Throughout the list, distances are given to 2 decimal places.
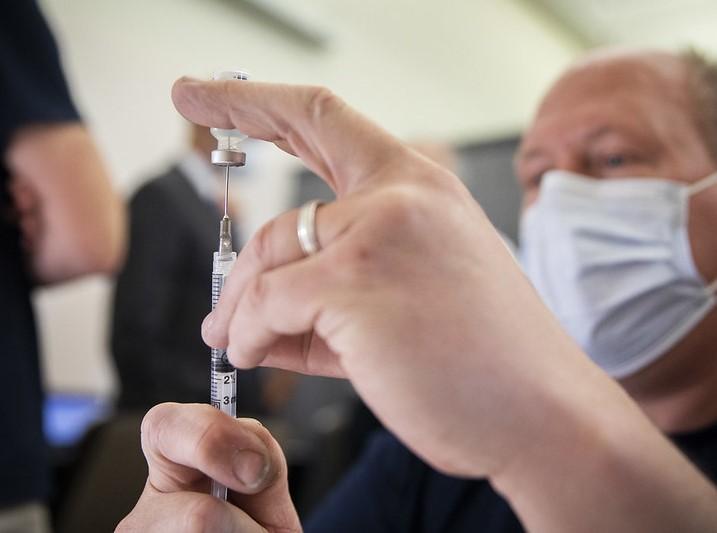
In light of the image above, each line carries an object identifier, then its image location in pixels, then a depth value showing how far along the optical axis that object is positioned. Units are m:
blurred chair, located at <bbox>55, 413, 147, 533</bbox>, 0.56
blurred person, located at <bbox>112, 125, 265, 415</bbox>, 0.99
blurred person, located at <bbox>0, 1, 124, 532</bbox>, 0.74
